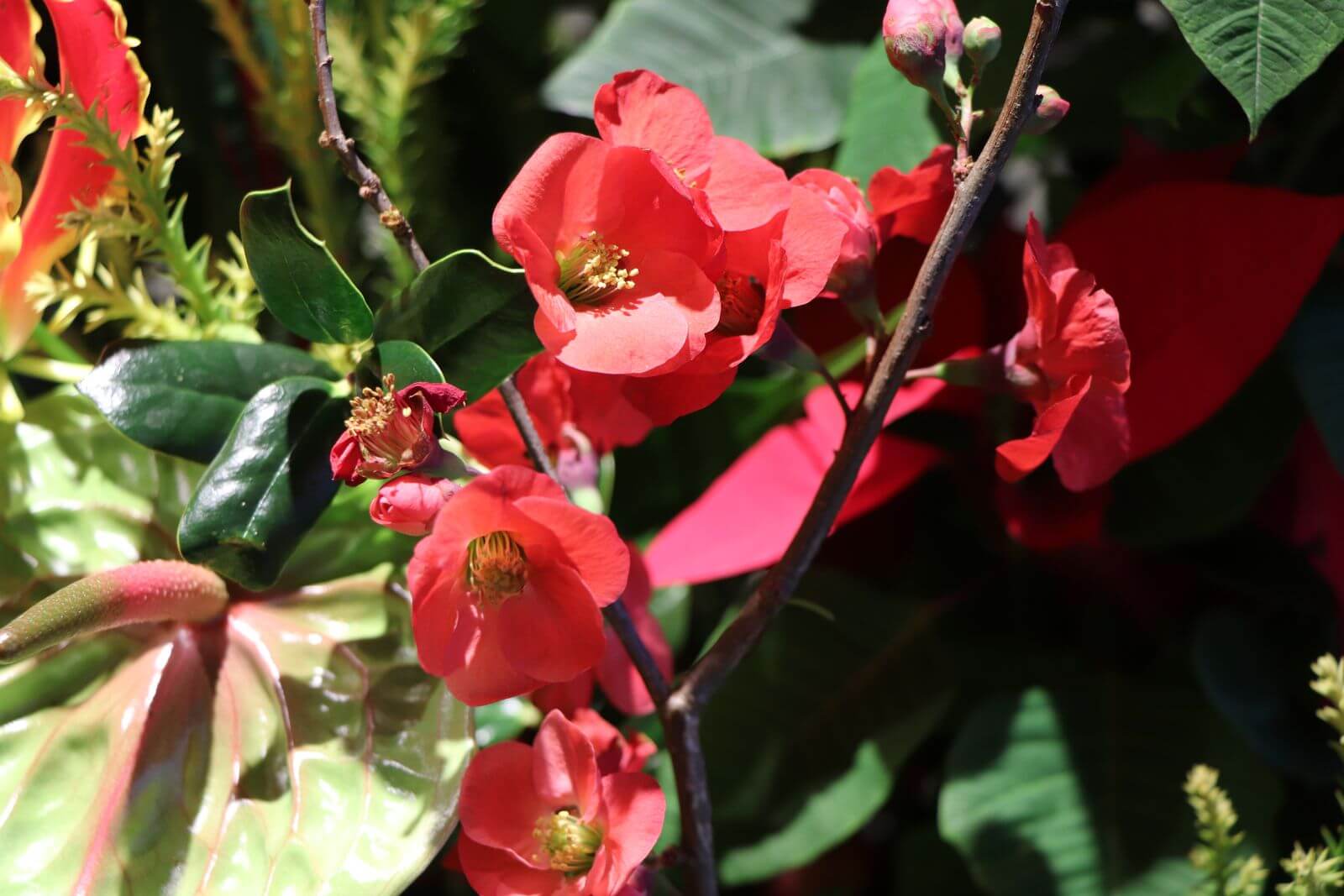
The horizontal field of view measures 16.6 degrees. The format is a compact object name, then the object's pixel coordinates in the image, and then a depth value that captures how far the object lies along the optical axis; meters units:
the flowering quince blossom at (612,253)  0.84
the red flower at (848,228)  0.87
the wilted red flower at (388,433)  0.83
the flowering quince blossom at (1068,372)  0.86
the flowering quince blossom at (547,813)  0.86
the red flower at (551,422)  0.89
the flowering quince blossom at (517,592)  0.83
